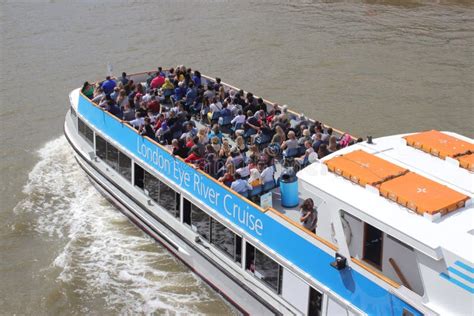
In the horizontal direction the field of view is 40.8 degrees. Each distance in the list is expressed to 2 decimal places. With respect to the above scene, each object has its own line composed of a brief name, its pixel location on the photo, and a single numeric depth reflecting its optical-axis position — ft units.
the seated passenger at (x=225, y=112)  44.88
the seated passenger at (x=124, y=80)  51.56
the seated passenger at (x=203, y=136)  40.52
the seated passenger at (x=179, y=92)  49.44
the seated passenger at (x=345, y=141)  38.93
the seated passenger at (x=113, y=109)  46.14
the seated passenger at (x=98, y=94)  47.75
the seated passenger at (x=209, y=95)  47.67
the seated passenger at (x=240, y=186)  34.86
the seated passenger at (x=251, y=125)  42.96
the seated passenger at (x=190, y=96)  48.60
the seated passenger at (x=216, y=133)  41.42
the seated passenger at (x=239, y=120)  43.80
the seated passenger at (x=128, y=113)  45.62
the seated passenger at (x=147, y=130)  41.57
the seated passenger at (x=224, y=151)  38.60
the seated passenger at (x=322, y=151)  36.94
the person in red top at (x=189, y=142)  39.59
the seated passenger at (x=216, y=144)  39.58
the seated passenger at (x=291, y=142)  39.11
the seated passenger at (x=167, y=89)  50.19
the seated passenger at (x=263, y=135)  41.83
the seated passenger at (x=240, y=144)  39.75
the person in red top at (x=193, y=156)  38.11
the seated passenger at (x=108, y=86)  49.70
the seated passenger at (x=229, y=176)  35.94
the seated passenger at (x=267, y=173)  35.78
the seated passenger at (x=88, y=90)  49.80
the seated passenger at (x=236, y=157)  37.53
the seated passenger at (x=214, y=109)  45.14
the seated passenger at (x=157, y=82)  51.98
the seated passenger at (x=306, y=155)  37.14
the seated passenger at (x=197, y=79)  51.42
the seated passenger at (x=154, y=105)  46.26
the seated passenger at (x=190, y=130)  41.03
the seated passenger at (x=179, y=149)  38.73
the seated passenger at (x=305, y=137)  39.52
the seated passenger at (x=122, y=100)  46.93
